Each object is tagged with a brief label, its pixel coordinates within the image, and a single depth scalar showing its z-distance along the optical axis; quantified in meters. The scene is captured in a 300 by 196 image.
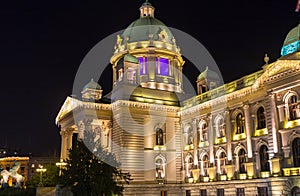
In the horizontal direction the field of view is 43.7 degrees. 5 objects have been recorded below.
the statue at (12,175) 52.75
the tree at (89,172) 27.03
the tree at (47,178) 59.26
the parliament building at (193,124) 35.22
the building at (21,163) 114.88
